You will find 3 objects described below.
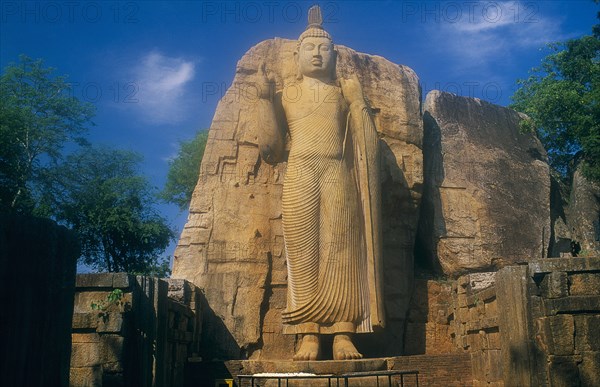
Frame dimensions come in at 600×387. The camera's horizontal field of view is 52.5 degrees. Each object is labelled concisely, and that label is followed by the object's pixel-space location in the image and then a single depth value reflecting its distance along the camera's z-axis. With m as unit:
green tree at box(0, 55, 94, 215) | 16.41
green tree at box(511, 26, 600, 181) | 12.53
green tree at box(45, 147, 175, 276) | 17.86
